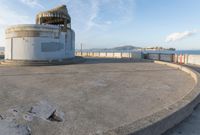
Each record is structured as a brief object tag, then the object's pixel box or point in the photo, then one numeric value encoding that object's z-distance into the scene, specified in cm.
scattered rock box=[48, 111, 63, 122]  371
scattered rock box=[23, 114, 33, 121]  372
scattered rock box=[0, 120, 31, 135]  316
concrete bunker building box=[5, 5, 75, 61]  1439
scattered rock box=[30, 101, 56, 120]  397
